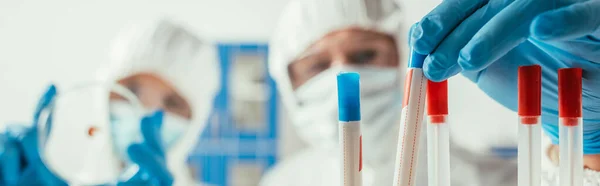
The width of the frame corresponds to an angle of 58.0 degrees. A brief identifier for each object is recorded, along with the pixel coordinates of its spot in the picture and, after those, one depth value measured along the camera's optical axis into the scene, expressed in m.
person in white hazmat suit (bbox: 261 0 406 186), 1.35
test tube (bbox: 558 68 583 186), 0.58
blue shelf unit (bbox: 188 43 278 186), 1.80
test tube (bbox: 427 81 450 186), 0.60
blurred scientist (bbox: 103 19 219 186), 1.71
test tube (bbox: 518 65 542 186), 0.57
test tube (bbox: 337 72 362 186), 0.54
